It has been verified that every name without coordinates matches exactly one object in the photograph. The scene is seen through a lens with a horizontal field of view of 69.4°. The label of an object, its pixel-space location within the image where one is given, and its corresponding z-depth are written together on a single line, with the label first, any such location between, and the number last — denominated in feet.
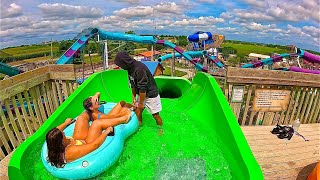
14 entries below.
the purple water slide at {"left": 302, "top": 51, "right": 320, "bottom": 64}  43.80
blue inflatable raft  7.24
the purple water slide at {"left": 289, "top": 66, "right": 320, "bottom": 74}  41.18
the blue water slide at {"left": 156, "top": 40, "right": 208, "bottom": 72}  45.01
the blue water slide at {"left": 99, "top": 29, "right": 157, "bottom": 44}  38.49
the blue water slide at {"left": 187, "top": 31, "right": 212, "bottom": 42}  57.47
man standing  10.11
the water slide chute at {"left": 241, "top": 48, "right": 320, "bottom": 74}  43.62
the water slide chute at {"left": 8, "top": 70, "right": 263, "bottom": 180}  7.24
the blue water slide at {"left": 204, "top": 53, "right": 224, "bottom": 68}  50.82
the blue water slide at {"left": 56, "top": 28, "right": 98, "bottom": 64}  30.19
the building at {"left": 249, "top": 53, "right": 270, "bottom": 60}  217.46
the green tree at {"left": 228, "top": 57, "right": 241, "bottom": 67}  215.33
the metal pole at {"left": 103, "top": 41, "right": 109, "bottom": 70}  29.31
